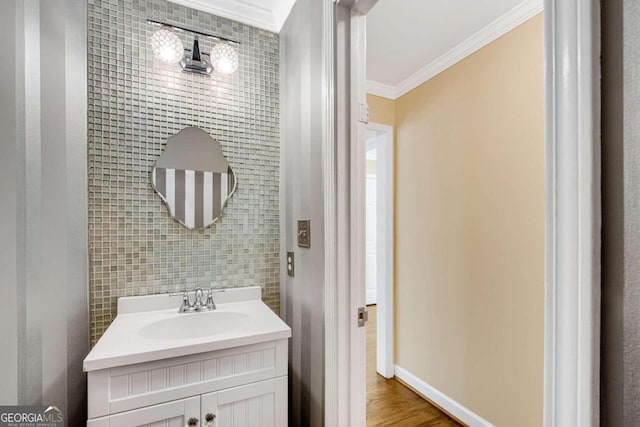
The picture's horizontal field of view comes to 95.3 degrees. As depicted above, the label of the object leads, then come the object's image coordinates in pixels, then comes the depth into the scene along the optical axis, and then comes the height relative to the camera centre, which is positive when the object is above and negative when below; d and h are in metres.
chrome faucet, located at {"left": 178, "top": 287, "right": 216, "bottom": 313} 1.42 -0.45
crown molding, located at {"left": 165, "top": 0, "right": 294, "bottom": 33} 1.56 +1.13
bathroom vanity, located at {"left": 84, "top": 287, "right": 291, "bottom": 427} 0.96 -0.58
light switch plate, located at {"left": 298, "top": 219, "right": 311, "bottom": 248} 1.34 -0.09
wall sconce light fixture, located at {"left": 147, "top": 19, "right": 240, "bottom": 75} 1.43 +0.83
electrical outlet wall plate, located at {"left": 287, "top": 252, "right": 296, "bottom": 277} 1.52 -0.27
